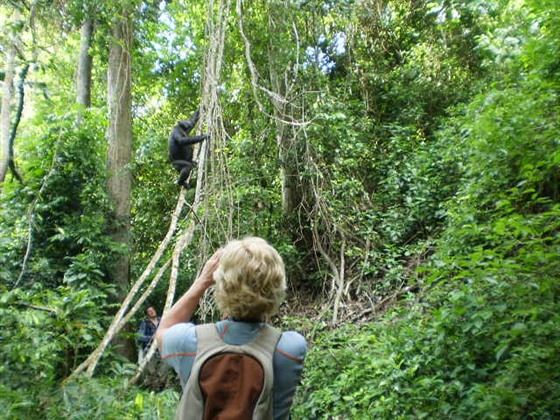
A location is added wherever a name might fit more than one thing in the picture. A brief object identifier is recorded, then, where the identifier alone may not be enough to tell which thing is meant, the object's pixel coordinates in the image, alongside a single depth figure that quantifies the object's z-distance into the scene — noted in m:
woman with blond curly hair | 1.39
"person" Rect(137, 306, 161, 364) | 8.09
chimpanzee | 7.31
